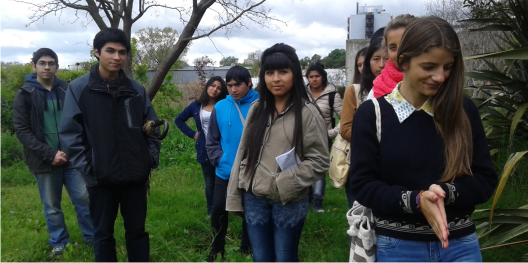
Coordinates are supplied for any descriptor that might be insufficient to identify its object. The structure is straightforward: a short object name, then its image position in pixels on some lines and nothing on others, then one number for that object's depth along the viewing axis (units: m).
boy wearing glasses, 4.30
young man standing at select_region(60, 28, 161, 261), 3.18
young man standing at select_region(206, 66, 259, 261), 3.87
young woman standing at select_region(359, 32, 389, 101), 2.95
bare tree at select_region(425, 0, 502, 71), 10.40
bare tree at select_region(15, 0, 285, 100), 5.09
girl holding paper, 2.72
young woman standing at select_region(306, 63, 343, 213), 5.20
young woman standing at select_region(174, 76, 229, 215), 5.10
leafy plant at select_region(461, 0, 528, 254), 3.42
